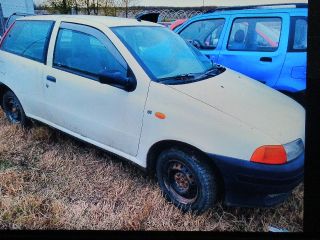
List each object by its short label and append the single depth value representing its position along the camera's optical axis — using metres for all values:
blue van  2.52
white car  1.57
